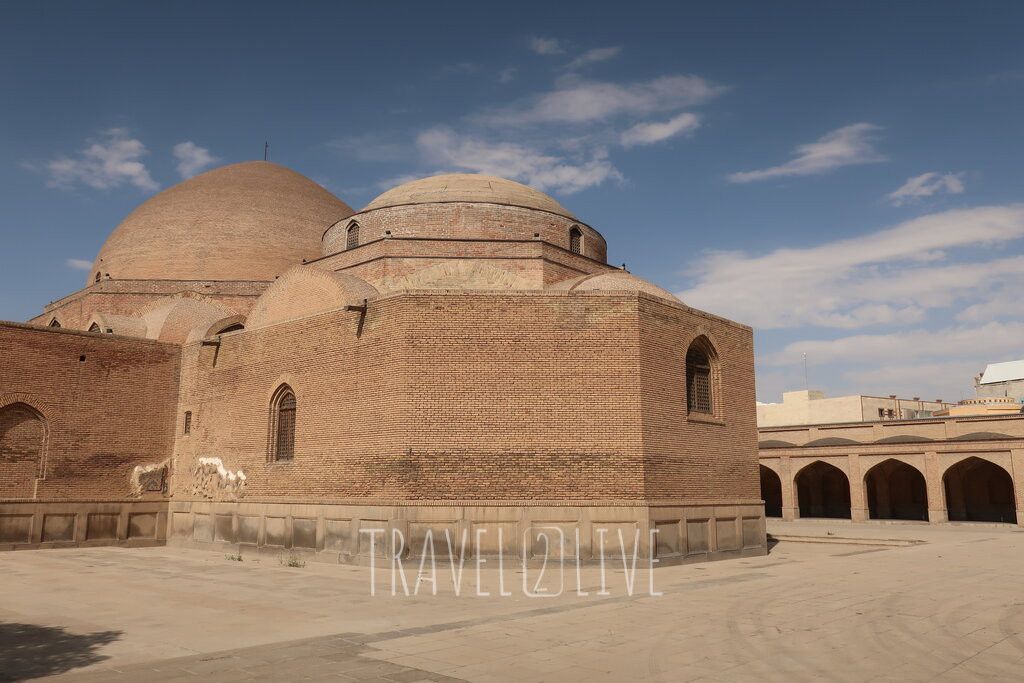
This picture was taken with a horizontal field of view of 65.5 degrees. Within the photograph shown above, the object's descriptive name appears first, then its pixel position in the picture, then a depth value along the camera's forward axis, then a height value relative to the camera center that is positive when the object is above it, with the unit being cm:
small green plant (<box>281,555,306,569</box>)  1320 -141
